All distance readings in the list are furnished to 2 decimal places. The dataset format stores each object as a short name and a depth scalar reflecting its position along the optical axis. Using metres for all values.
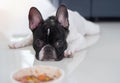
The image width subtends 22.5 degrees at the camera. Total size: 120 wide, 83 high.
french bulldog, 1.23
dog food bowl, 0.88
